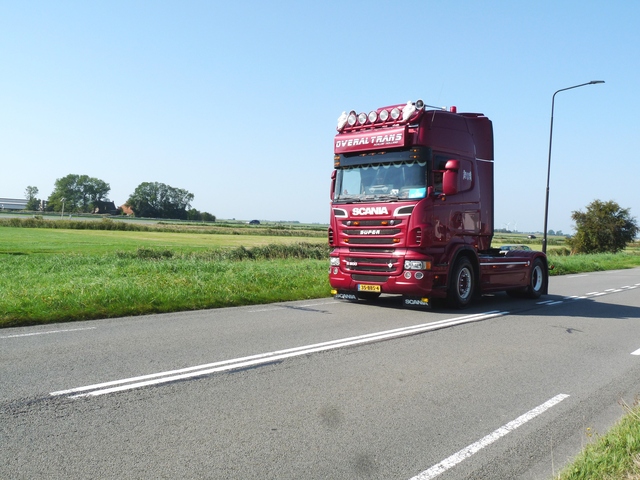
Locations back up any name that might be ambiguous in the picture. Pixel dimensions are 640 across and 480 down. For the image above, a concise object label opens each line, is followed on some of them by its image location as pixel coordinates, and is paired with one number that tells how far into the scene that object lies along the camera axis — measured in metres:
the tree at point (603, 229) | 58.78
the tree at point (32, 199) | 147.62
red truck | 11.11
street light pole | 28.33
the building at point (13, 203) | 153.25
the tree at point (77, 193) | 136.62
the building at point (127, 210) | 144.88
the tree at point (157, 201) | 142.25
